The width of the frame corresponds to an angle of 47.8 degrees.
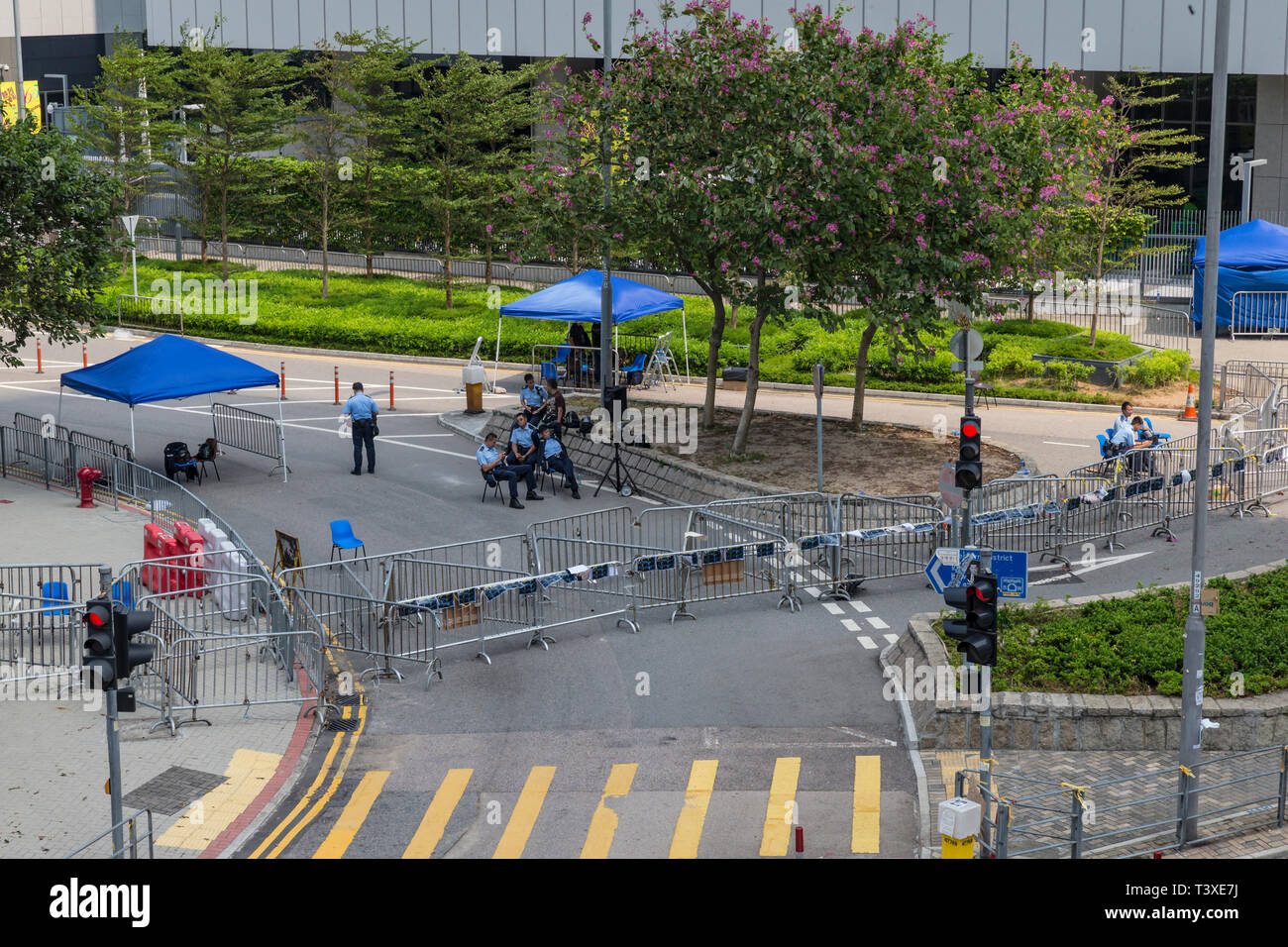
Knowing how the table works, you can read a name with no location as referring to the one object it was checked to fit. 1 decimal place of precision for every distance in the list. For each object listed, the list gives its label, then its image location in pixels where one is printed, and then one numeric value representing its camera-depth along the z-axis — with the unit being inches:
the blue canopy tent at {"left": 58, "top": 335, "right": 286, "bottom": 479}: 1026.1
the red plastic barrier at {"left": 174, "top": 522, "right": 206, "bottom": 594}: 772.6
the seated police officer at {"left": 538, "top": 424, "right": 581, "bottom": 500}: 1023.6
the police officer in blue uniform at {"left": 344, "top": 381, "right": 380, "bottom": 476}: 1067.3
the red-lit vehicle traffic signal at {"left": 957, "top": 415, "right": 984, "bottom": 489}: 629.6
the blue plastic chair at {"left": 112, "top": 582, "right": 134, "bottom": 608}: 659.0
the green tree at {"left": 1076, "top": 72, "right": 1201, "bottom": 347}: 1551.4
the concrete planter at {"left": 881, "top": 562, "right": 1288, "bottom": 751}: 606.5
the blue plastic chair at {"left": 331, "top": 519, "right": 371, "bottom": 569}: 805.9
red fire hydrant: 1007.6
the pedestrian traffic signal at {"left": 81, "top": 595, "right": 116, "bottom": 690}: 487.8
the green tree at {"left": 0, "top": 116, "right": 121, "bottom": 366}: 1042.1
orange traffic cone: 1273.4
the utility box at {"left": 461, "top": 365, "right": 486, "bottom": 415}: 1302.9
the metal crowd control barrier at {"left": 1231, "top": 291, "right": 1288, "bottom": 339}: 1600.6
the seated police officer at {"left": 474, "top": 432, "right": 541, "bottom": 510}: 1005.8
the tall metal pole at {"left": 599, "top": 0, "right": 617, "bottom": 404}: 1133.9
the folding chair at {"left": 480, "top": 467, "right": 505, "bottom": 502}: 1012.5
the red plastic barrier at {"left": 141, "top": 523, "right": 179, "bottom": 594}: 762.2
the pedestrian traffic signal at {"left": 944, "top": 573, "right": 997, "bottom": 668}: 511.5
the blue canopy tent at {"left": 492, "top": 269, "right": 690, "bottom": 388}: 1223.5
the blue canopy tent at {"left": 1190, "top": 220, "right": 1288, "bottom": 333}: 1579.7
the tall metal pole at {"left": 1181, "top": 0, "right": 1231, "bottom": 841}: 521.0
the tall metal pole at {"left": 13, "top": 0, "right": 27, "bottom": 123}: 1639.5
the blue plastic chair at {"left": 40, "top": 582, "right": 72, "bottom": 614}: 694.5
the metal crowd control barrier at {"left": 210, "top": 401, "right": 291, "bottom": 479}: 1163.9
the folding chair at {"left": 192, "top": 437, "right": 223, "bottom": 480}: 1066.7
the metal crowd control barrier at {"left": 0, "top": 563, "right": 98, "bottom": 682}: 689.0
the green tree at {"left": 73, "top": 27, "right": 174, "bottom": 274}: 1900.8
